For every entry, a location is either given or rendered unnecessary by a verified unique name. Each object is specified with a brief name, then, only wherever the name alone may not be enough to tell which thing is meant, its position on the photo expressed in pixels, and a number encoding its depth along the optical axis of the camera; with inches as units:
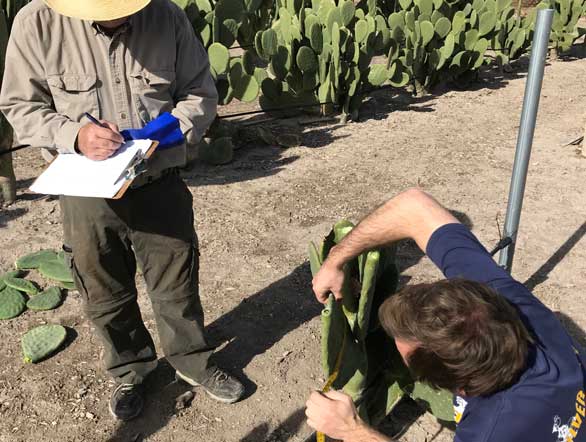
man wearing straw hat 75.2
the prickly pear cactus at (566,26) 320.5
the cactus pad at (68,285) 124.2
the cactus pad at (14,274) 127.3
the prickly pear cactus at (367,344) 74.9
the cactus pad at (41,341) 105.2
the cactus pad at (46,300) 118.3
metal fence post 89.9
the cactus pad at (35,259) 130.5
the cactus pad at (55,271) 125.0
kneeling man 51.3
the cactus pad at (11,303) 116.6
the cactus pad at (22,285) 122.9
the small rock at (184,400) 97.0
